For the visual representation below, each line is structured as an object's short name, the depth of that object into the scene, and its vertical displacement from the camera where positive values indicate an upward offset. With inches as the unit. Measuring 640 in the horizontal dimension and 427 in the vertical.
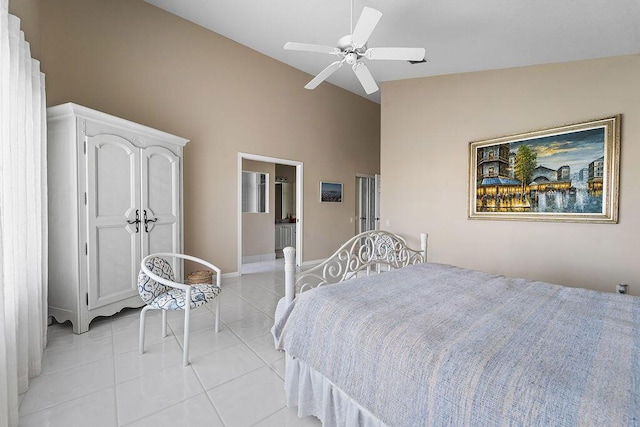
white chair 76.9 -27.4
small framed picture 223.3 +13.0
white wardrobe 93.4 -0.9
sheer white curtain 53.6 -1.3
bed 31.1 -20.5
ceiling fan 83.3 +50.7
